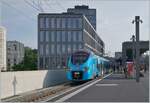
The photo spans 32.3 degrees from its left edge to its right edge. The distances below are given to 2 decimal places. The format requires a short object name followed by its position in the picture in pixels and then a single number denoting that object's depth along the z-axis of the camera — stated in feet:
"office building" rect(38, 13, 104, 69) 281.36
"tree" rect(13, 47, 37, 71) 286.72
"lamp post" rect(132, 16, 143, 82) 84.06
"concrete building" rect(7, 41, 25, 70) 351.89
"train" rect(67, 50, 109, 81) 84.50
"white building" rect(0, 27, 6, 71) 255.32
